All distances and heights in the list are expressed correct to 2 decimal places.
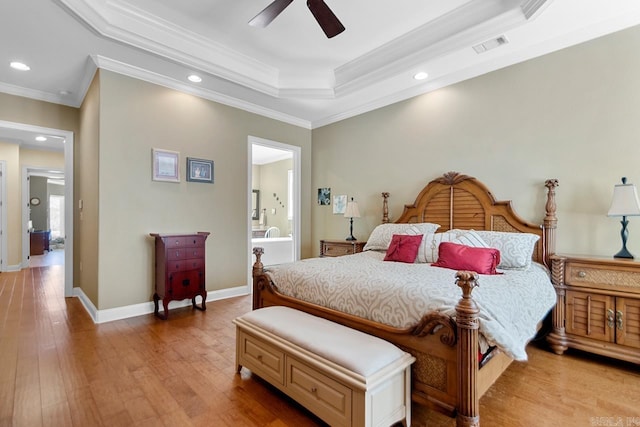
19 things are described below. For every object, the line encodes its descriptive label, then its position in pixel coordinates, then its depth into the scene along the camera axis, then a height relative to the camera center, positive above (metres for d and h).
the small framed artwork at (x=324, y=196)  5.27 +0.26
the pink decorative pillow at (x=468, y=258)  2.46 -0.40
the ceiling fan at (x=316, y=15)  2.37 +1.57
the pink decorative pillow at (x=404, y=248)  3.06 -0.38
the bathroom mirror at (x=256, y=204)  9.29 +0.19
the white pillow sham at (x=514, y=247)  2.65 -0.33
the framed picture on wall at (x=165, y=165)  3.67 +0.56
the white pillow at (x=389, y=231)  3.50 -0.24
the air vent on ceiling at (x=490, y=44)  2.93 +1.65
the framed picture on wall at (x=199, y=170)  3.99 +0.54
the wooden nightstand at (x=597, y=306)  2.32 -0.77
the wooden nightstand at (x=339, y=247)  4.38 -0.54
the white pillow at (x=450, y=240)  2.86 -0.28
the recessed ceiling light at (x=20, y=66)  3.36 +1.62
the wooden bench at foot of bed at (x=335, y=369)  1.45 -0.84
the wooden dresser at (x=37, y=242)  8.96 -0.93
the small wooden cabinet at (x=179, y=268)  3.47 -0.67
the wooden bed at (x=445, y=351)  1.46 -0.74
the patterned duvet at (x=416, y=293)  1.63 -0.53
